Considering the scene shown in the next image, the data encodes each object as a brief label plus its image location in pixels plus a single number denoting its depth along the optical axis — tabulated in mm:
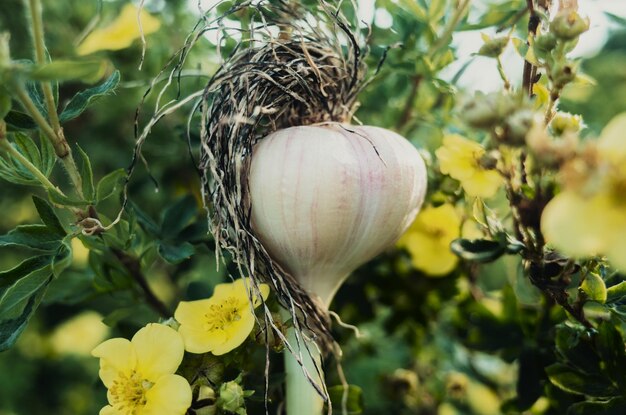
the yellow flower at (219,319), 233
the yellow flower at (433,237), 306
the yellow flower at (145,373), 224
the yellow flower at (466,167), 256
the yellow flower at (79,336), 524
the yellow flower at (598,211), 162
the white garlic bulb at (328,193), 223
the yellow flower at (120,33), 347
